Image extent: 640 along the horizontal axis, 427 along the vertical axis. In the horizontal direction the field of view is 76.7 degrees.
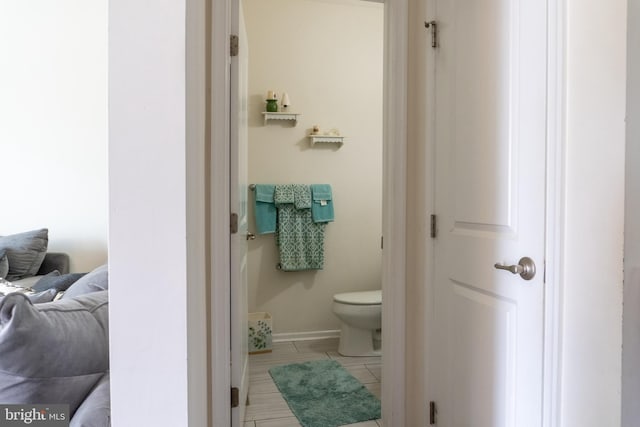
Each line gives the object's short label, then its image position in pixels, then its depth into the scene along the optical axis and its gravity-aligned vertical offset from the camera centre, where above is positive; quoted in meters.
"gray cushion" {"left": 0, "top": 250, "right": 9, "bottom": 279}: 2.33 -0.36
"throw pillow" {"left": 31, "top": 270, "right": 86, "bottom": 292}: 1.94 -0.40
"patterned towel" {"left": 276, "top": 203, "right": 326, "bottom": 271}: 3.17 -0.28
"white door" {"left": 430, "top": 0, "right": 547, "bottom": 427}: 1.16 -0.01
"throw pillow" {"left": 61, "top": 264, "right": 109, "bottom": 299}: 1.49 -0.31
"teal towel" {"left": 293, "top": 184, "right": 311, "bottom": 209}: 3.16 +0.06
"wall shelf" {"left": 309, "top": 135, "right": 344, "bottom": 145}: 3.25 +0.53
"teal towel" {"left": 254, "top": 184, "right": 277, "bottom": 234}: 3.12 -0.03
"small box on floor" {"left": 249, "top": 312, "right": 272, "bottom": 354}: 2.96 -0.97
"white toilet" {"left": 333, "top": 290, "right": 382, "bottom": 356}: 2.83 -0.84
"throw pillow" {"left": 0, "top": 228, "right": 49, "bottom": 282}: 2.42 -0.29
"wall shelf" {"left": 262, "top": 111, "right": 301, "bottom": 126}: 3.14 +0.69
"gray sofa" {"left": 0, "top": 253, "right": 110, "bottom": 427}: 0.84 -0.34
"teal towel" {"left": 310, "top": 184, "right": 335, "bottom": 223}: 3.22 +0.01
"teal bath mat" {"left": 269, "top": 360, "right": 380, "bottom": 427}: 2.06 -1.08
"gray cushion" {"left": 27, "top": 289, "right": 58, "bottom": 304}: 1.44 -0.34
